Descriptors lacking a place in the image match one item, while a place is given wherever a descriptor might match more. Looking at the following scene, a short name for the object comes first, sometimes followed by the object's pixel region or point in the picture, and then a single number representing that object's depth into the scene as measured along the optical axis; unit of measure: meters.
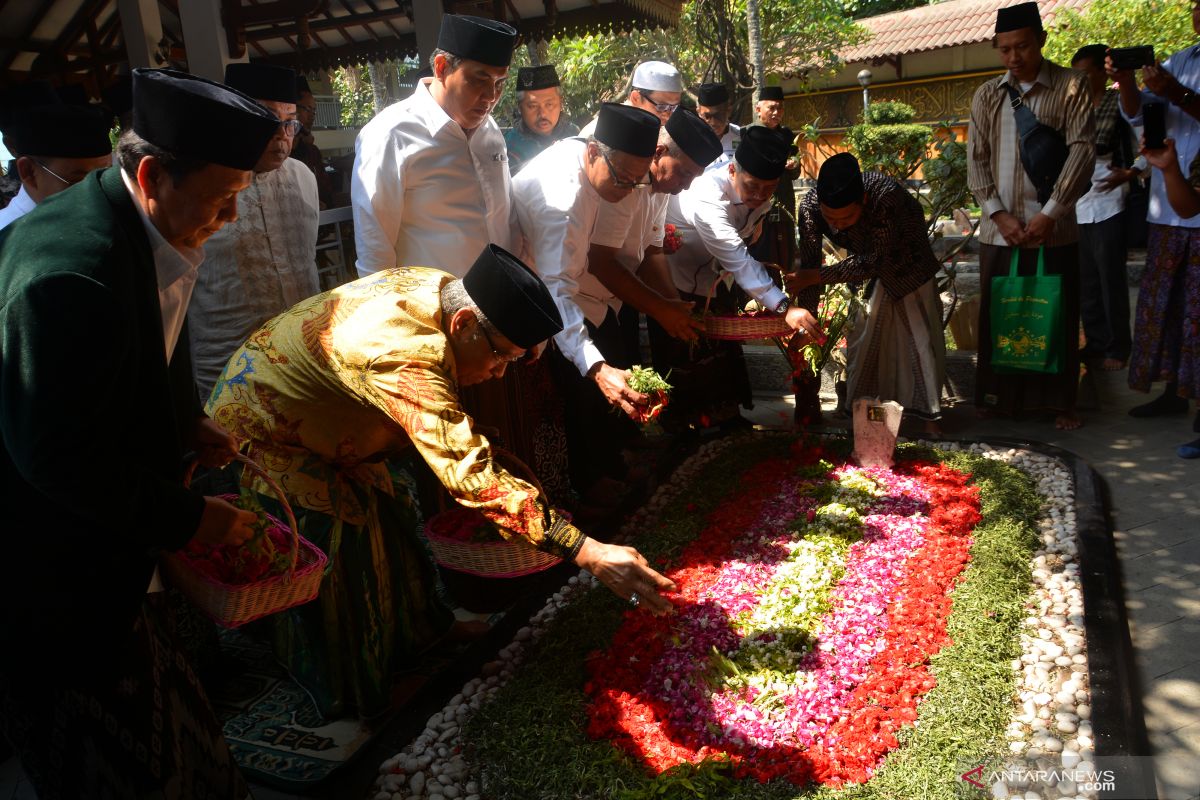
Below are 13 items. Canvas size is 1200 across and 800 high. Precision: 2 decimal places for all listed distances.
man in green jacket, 1.70
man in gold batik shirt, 2.31
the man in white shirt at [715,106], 6.09
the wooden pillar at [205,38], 5.45
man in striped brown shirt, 5.18
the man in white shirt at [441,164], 3.73
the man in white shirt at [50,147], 3.48
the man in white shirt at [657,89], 5.44
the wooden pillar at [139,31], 5.95
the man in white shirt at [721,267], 4.77
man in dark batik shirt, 4.95
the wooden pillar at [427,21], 5.73
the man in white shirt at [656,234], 4.11
